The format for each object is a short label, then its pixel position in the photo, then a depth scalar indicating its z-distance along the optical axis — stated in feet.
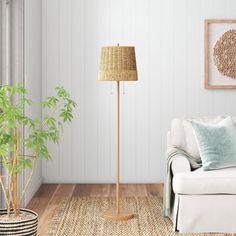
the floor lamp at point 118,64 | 14.89
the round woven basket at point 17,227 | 11.30
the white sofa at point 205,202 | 13.76
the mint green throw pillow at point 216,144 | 14.69
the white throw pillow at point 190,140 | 15.66
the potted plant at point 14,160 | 11.07
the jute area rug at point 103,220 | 14.10
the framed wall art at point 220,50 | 20.18
